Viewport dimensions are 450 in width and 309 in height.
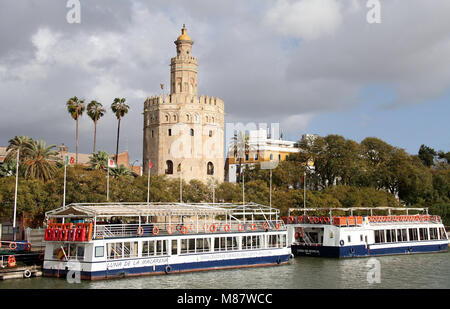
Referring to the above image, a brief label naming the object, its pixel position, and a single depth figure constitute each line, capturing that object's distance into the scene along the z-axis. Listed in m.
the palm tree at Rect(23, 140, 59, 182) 57.53
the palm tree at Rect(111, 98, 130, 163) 75.38
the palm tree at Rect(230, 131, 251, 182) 98.62
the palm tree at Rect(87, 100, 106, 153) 73.94
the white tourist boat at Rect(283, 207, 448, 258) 49.22
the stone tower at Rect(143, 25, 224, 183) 75.94
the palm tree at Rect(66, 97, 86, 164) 71.55
